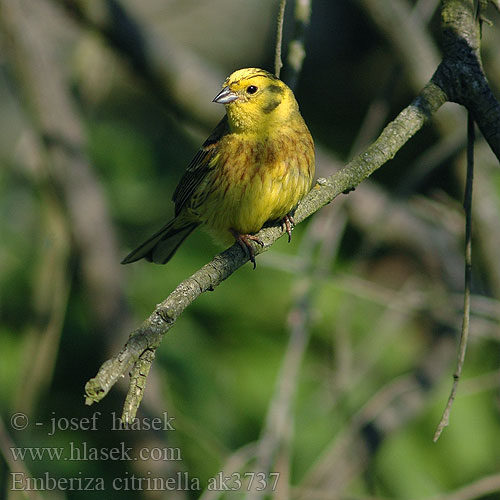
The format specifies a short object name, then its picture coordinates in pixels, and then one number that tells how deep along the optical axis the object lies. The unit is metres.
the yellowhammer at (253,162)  6.29
